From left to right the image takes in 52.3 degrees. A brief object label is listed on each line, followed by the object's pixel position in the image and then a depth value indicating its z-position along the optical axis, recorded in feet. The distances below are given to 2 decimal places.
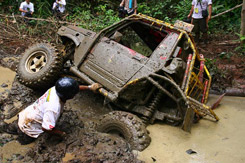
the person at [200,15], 23.59
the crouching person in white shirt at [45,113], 9.29
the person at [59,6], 29.17
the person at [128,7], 25.48
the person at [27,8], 28.82
